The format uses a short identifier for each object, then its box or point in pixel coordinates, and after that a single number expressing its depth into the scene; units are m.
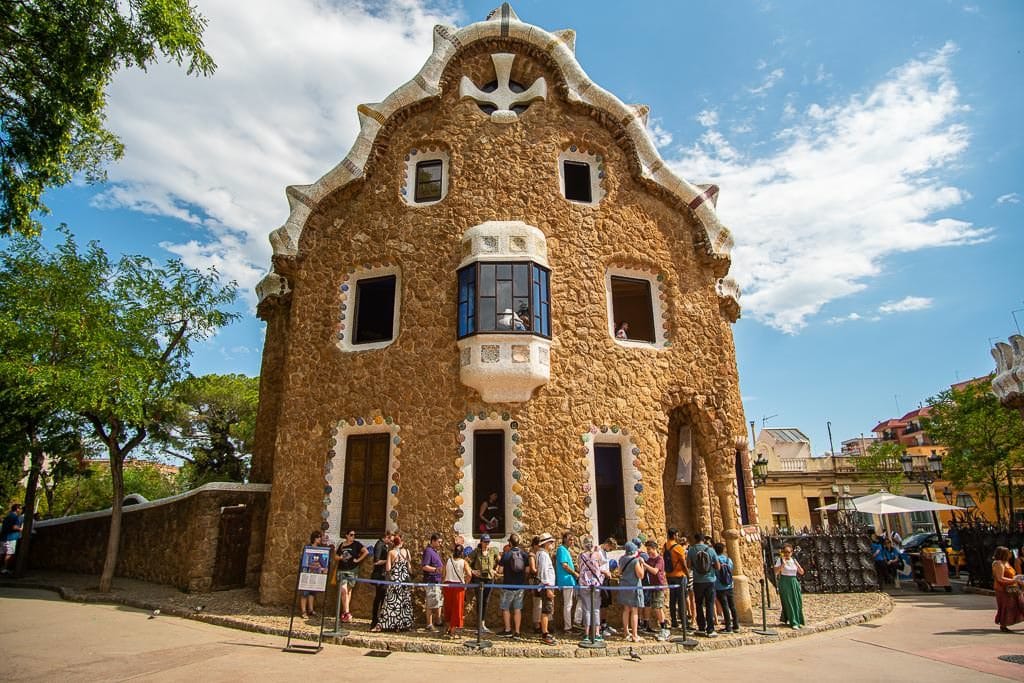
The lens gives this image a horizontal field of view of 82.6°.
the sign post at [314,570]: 8.07
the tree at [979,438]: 24.05
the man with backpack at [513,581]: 8.79
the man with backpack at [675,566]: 9.38
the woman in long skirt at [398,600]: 8.97
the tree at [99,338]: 11.47
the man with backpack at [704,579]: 9.12
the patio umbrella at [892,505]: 17.14
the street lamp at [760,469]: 18.12
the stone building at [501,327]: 10.42
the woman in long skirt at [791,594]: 9.72
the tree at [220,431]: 21.91
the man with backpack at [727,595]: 9.36
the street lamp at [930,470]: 18.73
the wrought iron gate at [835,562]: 14.15
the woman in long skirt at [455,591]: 8.83
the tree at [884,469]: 29.95
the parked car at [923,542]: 17.42
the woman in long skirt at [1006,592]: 9.35
